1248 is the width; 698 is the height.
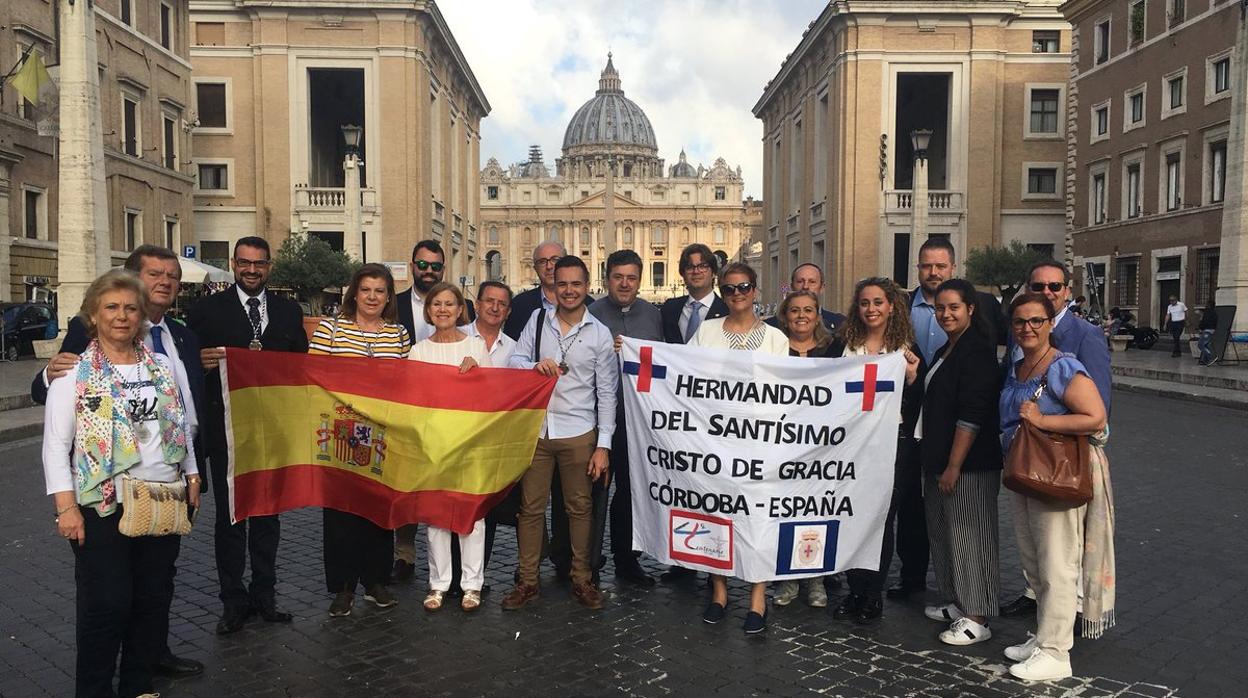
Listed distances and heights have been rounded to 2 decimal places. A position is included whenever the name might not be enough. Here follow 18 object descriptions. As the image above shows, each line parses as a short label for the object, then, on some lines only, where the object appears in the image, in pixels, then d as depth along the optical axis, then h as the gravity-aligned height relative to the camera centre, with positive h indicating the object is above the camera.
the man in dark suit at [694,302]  6.91 -0.03
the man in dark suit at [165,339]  4.43 -0.19
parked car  24.87 -0.73
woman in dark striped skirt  5.19 -0.80
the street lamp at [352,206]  28.56 +2.81
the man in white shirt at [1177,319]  27.30 -0.56
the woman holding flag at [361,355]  5.72 -0.34
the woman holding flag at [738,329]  5.82 -0.18
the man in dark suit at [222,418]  5.50 -0.67
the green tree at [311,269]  37.59 +1.09
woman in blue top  4.75 -1.12
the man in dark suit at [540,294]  7.32 +0.03
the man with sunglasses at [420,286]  6.90 +0.08
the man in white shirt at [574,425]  5.92 -0.76
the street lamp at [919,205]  28.81 +2.78
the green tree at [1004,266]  39.59 +1.29
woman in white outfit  5.84 -0.36
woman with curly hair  5.69 -0.28
